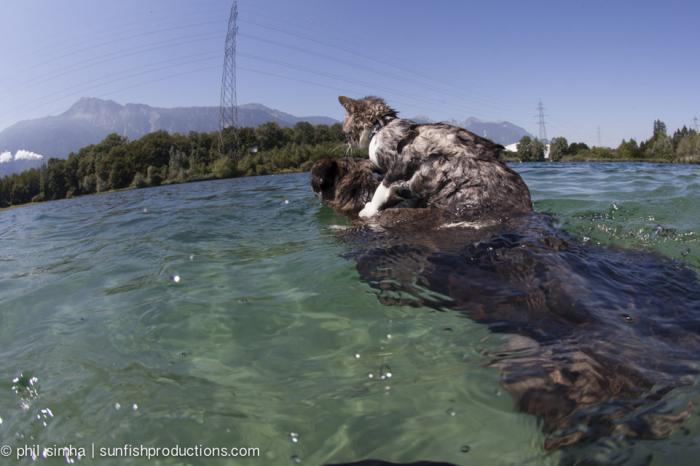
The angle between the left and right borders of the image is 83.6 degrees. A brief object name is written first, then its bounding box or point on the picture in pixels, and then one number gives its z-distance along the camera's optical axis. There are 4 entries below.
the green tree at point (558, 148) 73.38
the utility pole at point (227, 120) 94.06
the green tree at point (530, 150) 68.31
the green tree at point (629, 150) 70.81
